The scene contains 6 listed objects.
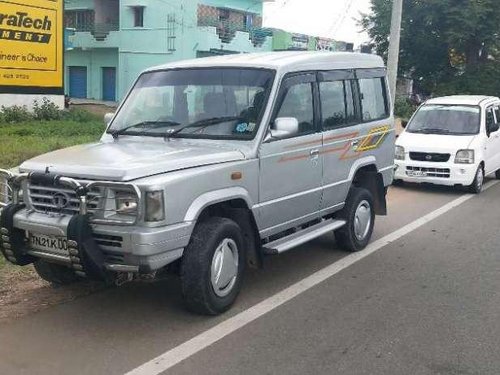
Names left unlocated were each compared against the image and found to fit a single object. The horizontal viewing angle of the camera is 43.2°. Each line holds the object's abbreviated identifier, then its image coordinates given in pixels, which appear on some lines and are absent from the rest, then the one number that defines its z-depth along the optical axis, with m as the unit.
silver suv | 4.36
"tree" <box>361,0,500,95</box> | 26.77
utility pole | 14.93
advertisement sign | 18.97
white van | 11.50
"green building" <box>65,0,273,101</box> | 35.12
